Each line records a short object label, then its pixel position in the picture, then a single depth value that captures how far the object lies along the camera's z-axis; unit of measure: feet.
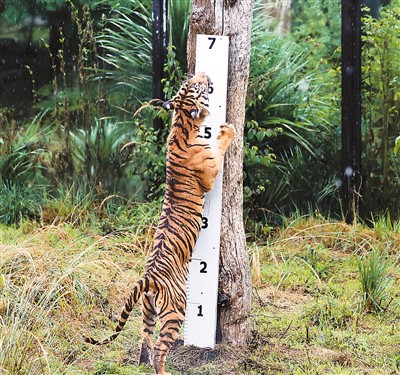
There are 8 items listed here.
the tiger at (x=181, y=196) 28.09
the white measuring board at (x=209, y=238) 29.75
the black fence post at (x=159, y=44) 49.28
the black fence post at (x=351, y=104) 48.32
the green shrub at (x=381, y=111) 48.13
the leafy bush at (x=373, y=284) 35.22
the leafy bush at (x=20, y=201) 50.92
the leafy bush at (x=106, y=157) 51.84
